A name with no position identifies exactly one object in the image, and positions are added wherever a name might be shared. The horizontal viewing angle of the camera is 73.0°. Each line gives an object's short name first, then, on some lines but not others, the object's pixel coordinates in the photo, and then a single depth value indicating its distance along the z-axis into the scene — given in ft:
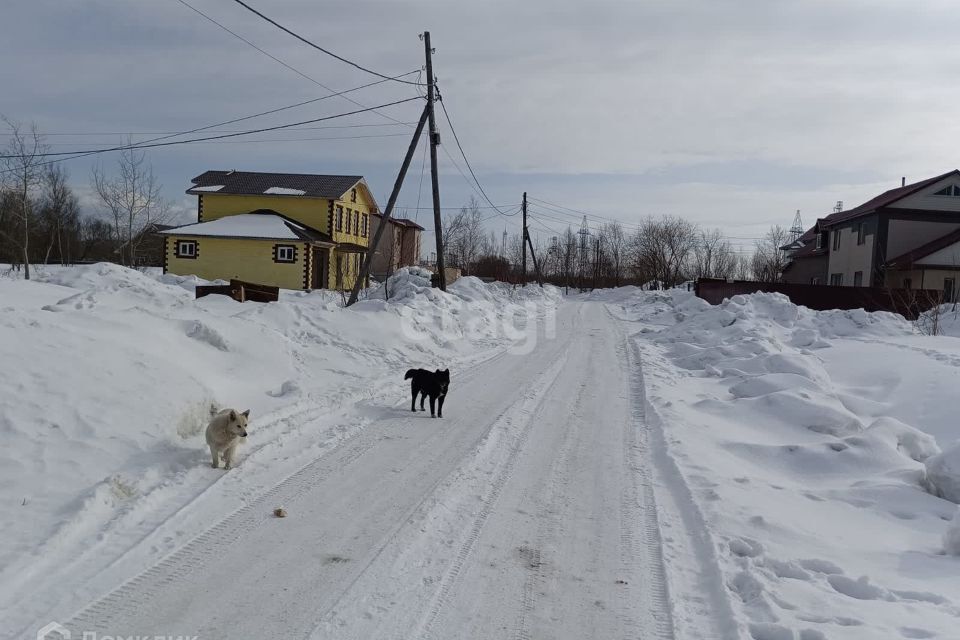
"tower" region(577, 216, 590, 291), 292.06
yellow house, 118.52
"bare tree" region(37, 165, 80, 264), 167.84
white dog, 19.95
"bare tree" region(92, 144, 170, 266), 136.05
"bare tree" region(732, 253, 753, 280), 291.34
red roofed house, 113.70
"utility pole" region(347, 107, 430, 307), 67.36
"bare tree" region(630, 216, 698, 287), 198.90
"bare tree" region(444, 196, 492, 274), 239.30
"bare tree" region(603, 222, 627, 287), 292.16
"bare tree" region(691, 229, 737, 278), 256.32
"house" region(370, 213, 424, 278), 161.58
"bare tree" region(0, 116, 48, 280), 97.37
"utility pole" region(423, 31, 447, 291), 70.03
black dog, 29.14
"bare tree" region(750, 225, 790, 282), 188.32
